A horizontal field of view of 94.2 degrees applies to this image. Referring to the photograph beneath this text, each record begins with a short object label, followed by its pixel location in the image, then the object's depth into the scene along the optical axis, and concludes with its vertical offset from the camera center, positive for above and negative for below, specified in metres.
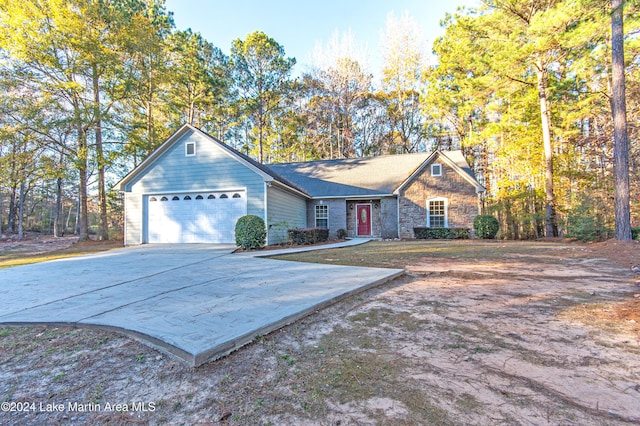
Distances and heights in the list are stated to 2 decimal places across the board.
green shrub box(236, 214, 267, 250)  10.32 -0.39
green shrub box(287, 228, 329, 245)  12.45 -0.66
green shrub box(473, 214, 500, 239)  13.67 -0.44
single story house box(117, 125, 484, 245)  12.16 +1.10
